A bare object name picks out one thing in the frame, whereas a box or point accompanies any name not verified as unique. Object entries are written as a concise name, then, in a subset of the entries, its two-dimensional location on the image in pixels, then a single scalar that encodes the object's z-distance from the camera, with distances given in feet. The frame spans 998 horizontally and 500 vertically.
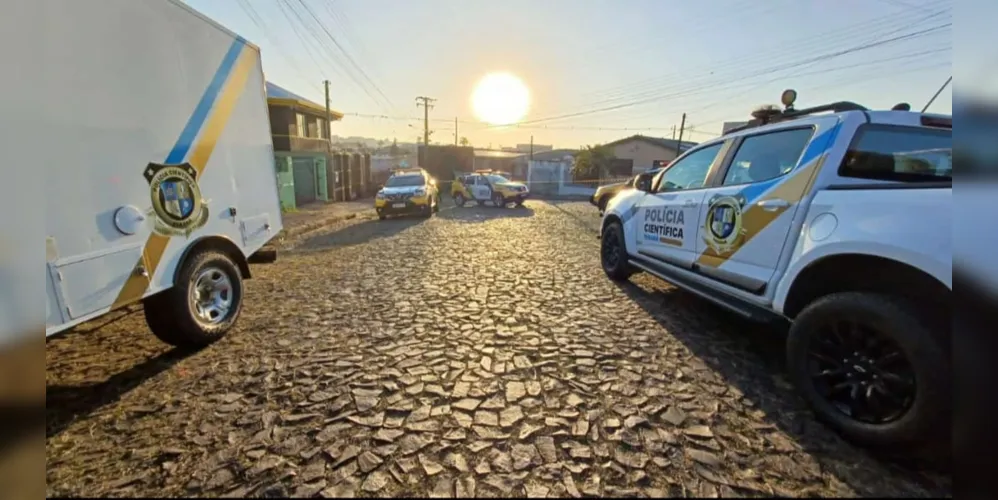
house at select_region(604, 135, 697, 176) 92.38
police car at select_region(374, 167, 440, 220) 40.34
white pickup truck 5.59
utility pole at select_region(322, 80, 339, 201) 69.05
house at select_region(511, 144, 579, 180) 120.28
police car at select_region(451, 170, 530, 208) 54.24
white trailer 6.08
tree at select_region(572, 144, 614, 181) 95.25
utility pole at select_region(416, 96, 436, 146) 113.17
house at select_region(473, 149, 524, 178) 133.69
